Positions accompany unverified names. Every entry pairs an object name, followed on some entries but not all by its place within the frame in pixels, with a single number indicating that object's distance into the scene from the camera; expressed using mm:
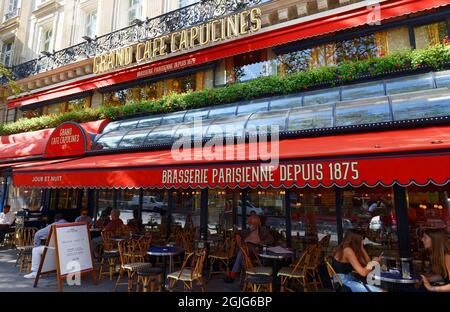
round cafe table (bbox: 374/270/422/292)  4660
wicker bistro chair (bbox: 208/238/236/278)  7715
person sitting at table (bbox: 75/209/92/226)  9503
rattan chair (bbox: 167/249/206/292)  5910
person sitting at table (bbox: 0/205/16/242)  11250
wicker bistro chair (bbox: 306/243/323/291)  6570
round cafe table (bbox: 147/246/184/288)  6302
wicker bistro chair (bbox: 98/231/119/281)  7402
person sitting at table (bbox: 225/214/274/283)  7320
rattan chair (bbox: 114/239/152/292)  6312
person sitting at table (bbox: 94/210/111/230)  10953
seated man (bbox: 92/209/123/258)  9053
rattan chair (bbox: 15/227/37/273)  7903
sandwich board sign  6535
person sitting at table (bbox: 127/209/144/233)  9984
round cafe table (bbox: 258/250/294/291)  6172
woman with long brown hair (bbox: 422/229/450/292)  4316
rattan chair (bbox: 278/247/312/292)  6086
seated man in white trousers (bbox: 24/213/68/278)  7293
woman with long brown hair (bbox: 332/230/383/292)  4613
